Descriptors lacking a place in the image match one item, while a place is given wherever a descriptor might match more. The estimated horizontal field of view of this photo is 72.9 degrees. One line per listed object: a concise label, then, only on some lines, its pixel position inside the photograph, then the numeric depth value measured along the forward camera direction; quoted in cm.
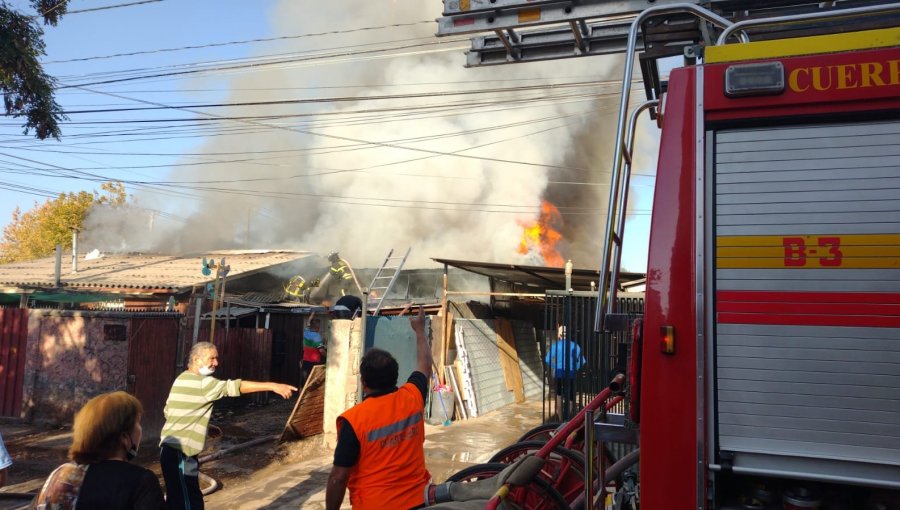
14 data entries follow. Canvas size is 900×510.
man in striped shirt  402
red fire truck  187
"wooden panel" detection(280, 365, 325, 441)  831
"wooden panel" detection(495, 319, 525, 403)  1268
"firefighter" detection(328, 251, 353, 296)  1867
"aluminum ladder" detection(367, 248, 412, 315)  1447
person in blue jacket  729
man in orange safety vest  265
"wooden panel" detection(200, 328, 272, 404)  1180
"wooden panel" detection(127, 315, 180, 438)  890
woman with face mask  215
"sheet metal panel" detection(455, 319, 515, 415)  1098
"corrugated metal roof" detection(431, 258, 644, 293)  1097
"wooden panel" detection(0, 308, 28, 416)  985
